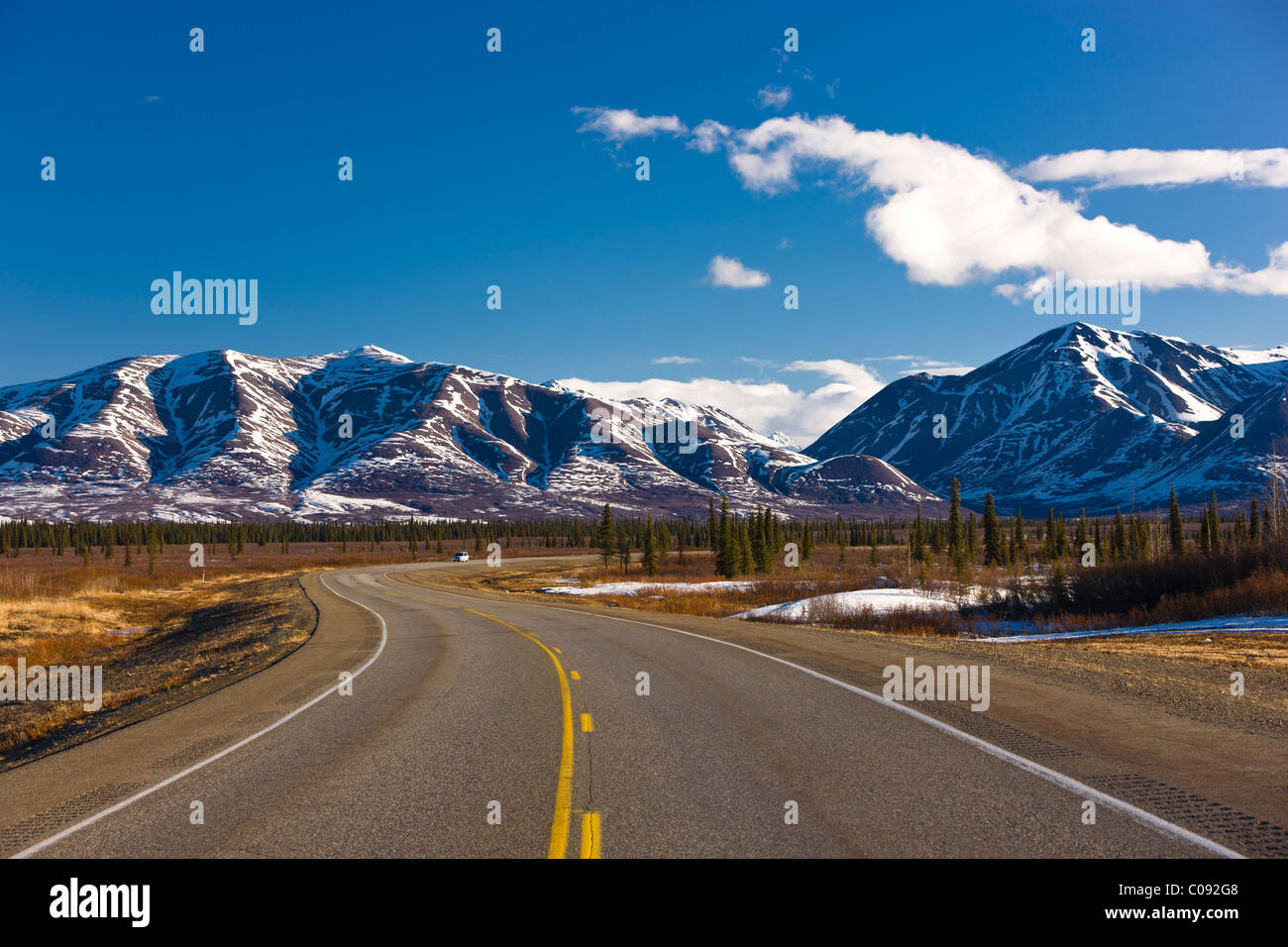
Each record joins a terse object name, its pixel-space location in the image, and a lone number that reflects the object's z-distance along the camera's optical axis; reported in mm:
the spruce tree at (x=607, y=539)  103250
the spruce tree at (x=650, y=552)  83750
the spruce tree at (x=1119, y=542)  83694
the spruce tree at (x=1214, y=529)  61191
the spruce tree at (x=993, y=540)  96375
